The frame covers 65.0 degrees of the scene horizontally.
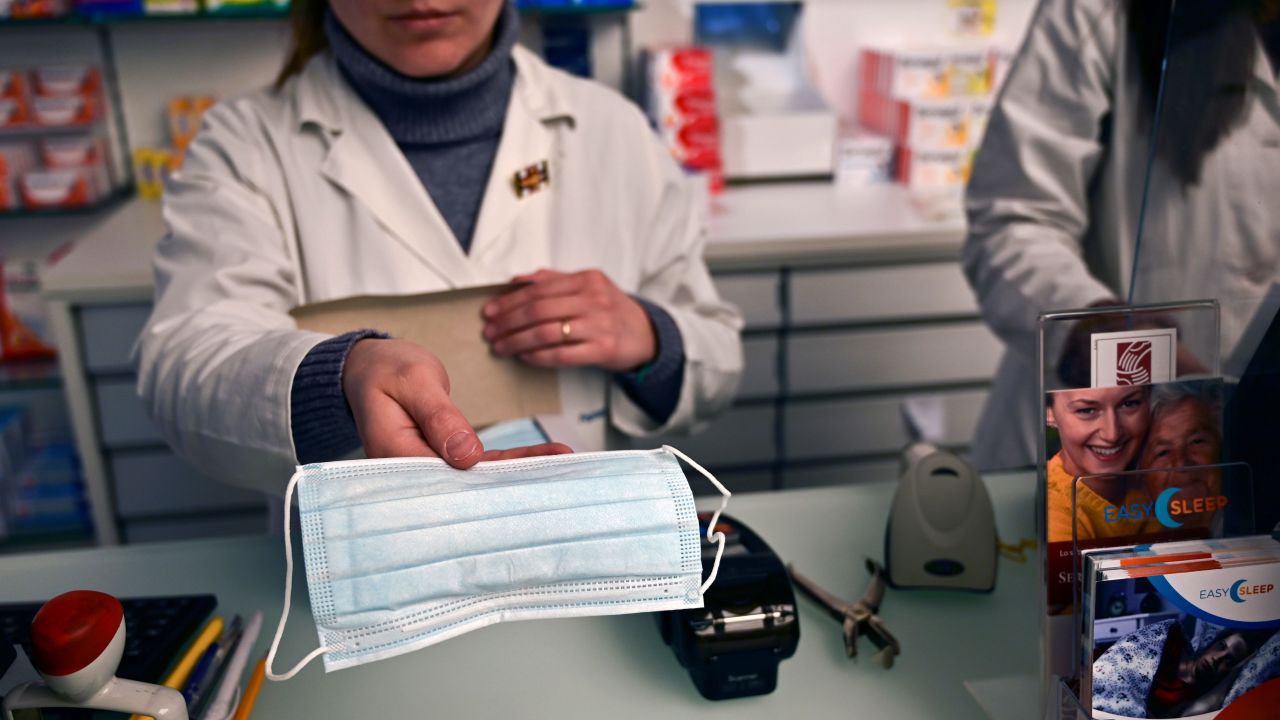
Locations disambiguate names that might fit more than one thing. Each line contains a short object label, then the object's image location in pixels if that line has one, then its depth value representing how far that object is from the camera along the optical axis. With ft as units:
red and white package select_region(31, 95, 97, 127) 8.15
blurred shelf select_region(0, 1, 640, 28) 7.91
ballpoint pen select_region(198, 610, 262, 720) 2.47
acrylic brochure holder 2.24
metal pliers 2.77
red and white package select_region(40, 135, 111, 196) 8.34
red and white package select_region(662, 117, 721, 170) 8.55
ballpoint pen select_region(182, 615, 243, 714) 2.46
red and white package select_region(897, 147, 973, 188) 8.93
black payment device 2.56
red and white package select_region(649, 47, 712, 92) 8.38
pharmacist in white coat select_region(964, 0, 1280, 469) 2.73
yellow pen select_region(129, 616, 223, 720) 2.44
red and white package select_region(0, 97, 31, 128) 8.09
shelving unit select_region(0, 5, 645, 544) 7.14
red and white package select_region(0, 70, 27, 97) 8.07
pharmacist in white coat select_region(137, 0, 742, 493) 3.48
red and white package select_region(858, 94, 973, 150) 8.73
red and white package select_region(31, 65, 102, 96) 8.18
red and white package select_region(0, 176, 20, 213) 8.20
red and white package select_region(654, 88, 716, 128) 8.47
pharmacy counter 2.62
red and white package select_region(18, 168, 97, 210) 8.21
